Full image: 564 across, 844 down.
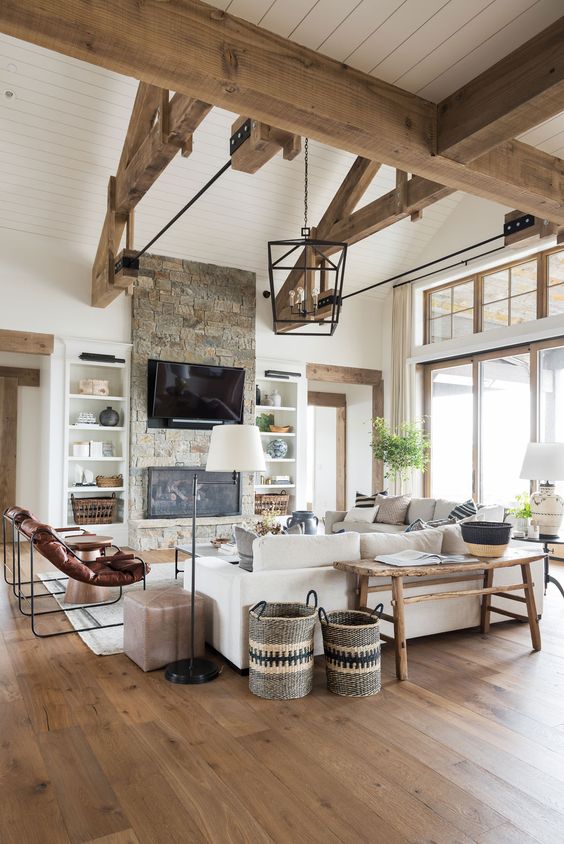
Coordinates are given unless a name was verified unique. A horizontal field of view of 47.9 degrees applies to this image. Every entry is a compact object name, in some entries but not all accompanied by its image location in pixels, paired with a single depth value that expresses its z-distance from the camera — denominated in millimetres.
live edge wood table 3684
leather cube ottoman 3770
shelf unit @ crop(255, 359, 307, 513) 9575
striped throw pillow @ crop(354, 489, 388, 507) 8281
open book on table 3865
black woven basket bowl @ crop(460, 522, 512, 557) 4172
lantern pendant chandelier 4492
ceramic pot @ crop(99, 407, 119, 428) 8258
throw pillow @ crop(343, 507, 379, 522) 7789
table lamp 5617
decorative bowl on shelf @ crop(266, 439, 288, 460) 9617
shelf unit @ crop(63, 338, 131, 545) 8031
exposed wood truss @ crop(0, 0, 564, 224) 2256
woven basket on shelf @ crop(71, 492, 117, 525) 8070
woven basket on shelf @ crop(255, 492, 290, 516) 9438
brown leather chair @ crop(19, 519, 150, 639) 4238
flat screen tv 8312
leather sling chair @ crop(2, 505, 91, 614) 4691
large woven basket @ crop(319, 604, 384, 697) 3381
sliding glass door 7941
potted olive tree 9188
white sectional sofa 3734
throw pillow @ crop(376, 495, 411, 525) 7648
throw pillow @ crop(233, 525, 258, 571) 4219
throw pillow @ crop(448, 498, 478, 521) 5984
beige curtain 9930
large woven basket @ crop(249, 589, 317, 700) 3352
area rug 4219
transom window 7781
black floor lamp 3754
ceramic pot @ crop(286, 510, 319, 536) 6965
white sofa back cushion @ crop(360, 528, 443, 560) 4180
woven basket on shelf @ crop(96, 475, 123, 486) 8211
